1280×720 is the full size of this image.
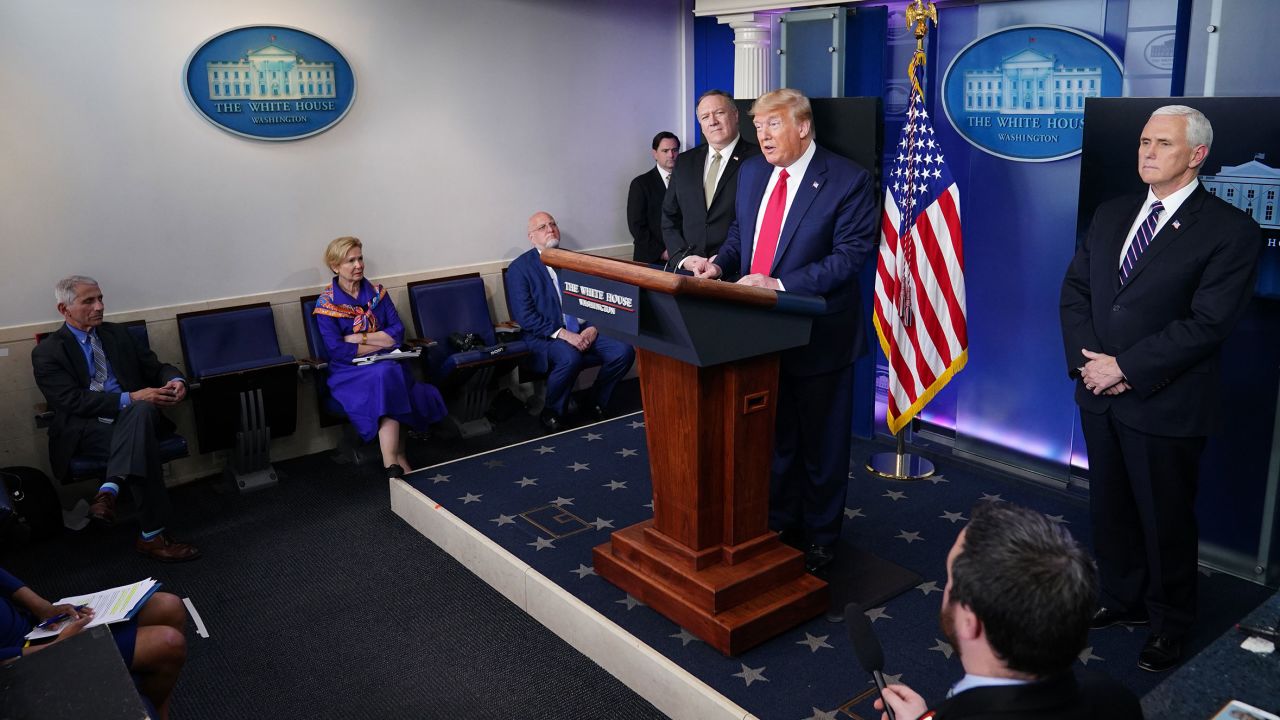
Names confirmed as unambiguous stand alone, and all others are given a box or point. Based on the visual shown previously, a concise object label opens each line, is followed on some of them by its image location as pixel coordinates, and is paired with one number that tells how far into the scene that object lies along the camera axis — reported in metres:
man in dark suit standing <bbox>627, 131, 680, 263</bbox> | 7.25
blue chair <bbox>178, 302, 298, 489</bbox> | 5.44
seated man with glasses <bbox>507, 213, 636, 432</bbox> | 6.52
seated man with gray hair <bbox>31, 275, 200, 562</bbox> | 4.86
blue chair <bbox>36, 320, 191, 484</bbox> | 4.93
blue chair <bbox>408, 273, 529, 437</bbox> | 6.27
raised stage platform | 3.47
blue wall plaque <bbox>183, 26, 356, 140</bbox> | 5.73
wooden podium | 3.38
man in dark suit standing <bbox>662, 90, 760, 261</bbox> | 4.71
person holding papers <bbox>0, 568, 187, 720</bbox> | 2.97
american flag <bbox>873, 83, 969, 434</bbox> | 5.17
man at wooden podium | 3.85
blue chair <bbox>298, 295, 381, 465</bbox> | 5.87
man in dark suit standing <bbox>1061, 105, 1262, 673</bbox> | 3.38
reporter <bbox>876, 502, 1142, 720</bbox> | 1.62
